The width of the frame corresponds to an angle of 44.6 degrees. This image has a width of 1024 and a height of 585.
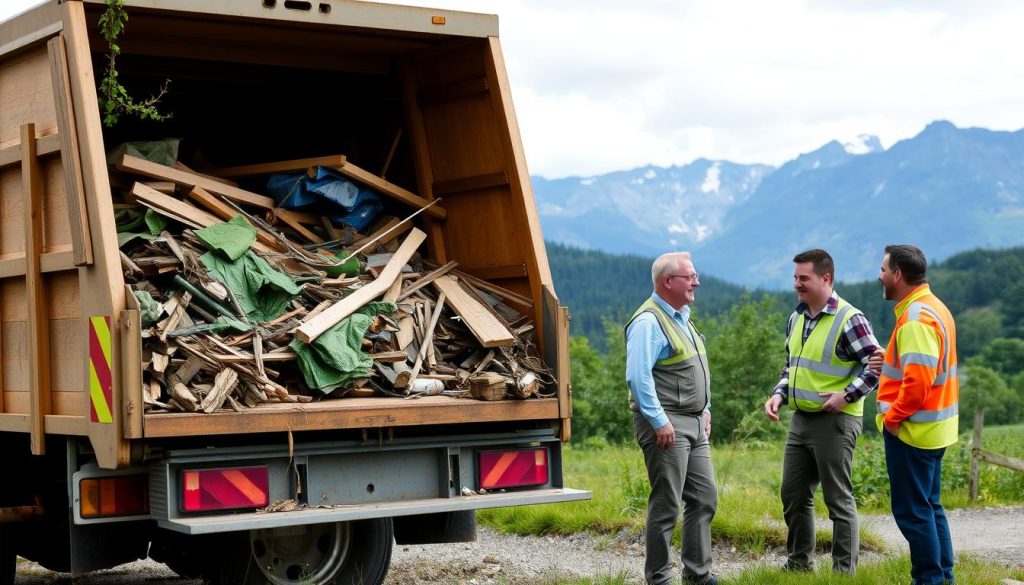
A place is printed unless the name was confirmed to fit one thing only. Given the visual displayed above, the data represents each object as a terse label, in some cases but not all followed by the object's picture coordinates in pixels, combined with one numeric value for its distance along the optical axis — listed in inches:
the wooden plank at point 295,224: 260.5
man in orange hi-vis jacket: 218.4
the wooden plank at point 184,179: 243.9
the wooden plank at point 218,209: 246.1
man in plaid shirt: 246.8
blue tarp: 262.8
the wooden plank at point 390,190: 264.1
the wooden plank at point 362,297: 215.5
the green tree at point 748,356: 1095.6
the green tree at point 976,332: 3641.7
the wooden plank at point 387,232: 260.7
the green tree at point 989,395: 2013.7
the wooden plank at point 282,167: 262.5
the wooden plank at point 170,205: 236.2
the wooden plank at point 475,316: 232.4
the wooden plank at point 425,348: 222.2
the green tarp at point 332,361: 213.6
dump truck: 197.0
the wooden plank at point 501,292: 247.1
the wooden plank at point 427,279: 244.8
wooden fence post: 391.2
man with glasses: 233.1
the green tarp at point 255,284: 225.6
